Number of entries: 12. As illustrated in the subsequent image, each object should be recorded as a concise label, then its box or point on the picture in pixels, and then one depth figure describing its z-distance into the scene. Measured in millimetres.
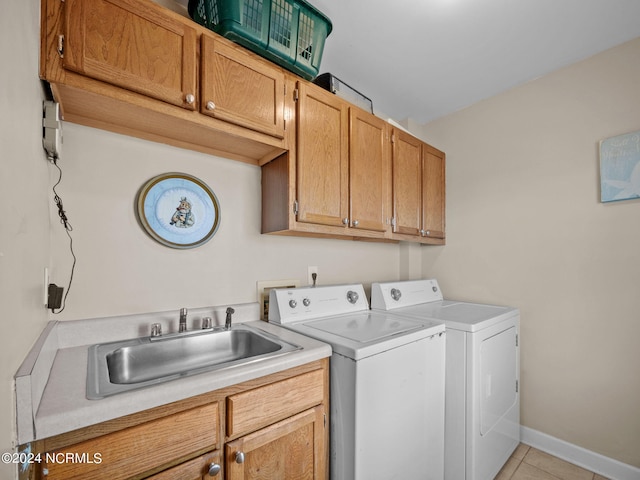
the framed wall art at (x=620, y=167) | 1751
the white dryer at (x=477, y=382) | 1634
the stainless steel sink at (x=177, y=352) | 1080
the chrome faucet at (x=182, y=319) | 1410
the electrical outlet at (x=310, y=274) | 2045
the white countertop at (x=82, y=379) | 692
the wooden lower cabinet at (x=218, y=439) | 759
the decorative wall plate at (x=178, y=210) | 1427
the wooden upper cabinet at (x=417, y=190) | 2180
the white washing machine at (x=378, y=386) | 1225
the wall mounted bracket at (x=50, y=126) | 1011
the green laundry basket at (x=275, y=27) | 1308
